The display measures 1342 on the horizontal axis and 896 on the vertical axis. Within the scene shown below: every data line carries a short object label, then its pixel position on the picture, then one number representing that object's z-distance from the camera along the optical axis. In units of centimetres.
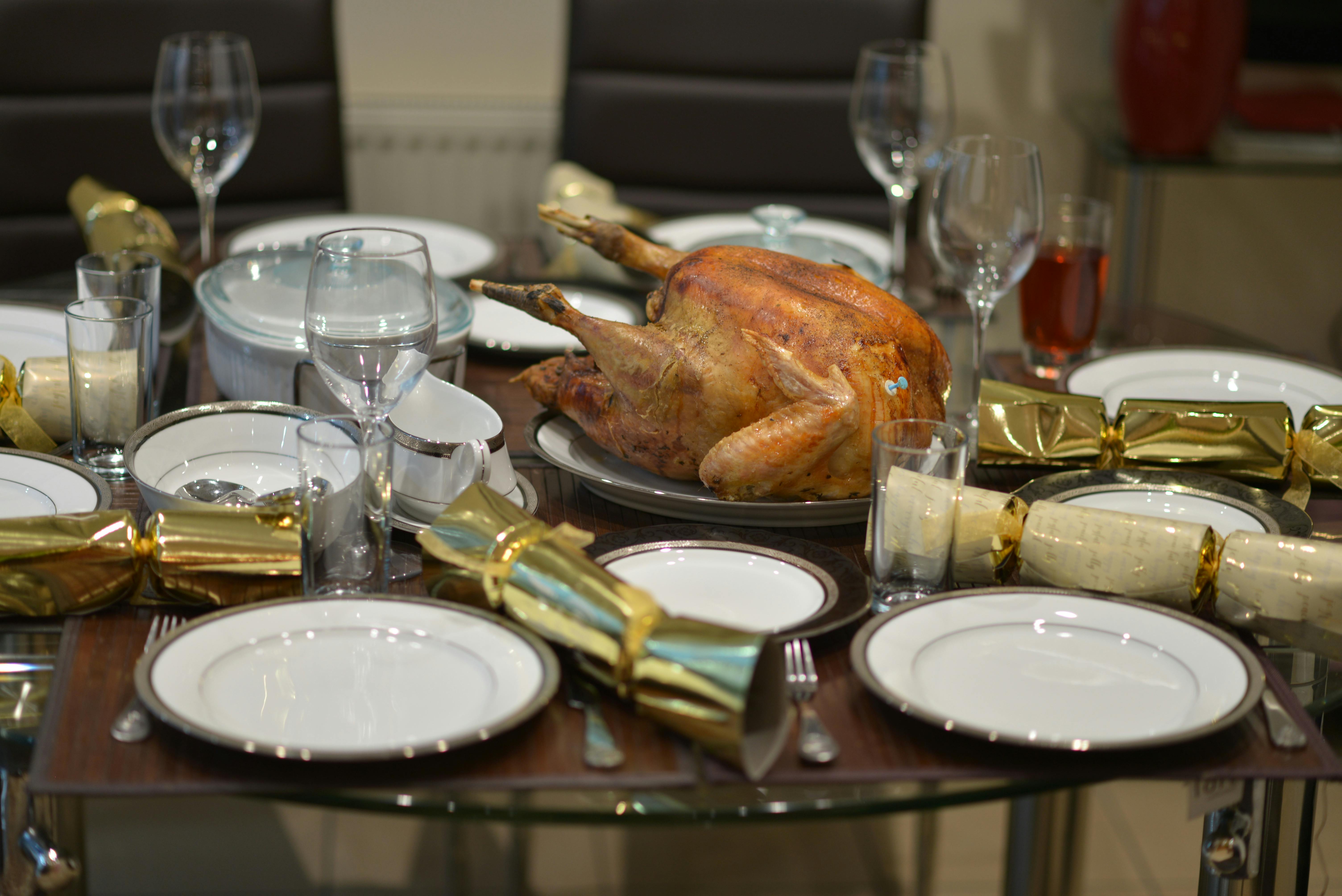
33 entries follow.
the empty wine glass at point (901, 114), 316
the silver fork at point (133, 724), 214
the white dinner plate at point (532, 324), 296
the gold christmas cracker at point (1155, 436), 262
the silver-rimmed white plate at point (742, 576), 231
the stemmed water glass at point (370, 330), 233
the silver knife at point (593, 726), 214
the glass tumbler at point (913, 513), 233
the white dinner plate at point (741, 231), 342
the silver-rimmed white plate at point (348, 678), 214
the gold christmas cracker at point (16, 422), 257
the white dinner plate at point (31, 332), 283
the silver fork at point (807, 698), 216
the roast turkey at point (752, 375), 246
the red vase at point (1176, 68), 504
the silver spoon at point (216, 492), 248
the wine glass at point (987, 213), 268
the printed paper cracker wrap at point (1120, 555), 233
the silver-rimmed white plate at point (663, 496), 247
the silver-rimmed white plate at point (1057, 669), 218
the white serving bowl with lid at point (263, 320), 267
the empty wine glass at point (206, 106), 309
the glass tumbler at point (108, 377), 254
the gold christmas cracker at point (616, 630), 214
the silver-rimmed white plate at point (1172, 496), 249
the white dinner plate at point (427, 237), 331
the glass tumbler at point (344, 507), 228
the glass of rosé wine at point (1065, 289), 293
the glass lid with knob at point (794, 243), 307
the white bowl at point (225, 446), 249
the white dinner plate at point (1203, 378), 286
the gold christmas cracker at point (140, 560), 229
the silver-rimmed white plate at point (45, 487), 242
